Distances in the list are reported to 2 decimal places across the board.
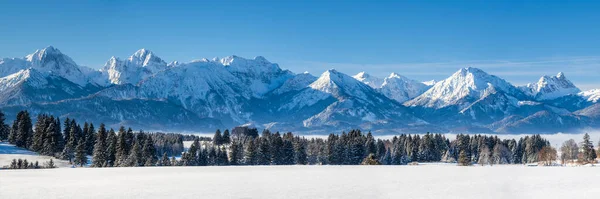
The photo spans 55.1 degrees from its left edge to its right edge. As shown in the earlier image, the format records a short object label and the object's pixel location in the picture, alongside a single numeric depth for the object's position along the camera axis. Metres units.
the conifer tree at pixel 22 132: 146.00
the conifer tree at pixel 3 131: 155.07
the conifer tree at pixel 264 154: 159.25
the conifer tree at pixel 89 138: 151.12
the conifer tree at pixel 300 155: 166.62
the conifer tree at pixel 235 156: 163.12
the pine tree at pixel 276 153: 160.25
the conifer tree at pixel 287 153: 161.62
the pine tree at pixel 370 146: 175.52
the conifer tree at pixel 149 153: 126.19
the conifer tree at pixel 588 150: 167.68
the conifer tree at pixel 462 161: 140.60
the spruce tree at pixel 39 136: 140.50
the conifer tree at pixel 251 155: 159.11
